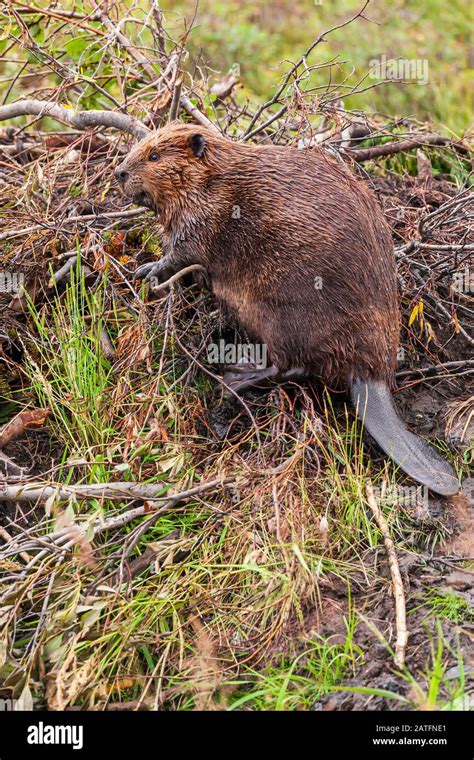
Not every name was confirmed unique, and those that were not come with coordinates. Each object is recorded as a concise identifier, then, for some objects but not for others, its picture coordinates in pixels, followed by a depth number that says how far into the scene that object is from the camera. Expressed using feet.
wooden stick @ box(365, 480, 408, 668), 8.12
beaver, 10.07
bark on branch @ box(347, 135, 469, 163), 13.34
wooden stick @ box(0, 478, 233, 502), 9.40
